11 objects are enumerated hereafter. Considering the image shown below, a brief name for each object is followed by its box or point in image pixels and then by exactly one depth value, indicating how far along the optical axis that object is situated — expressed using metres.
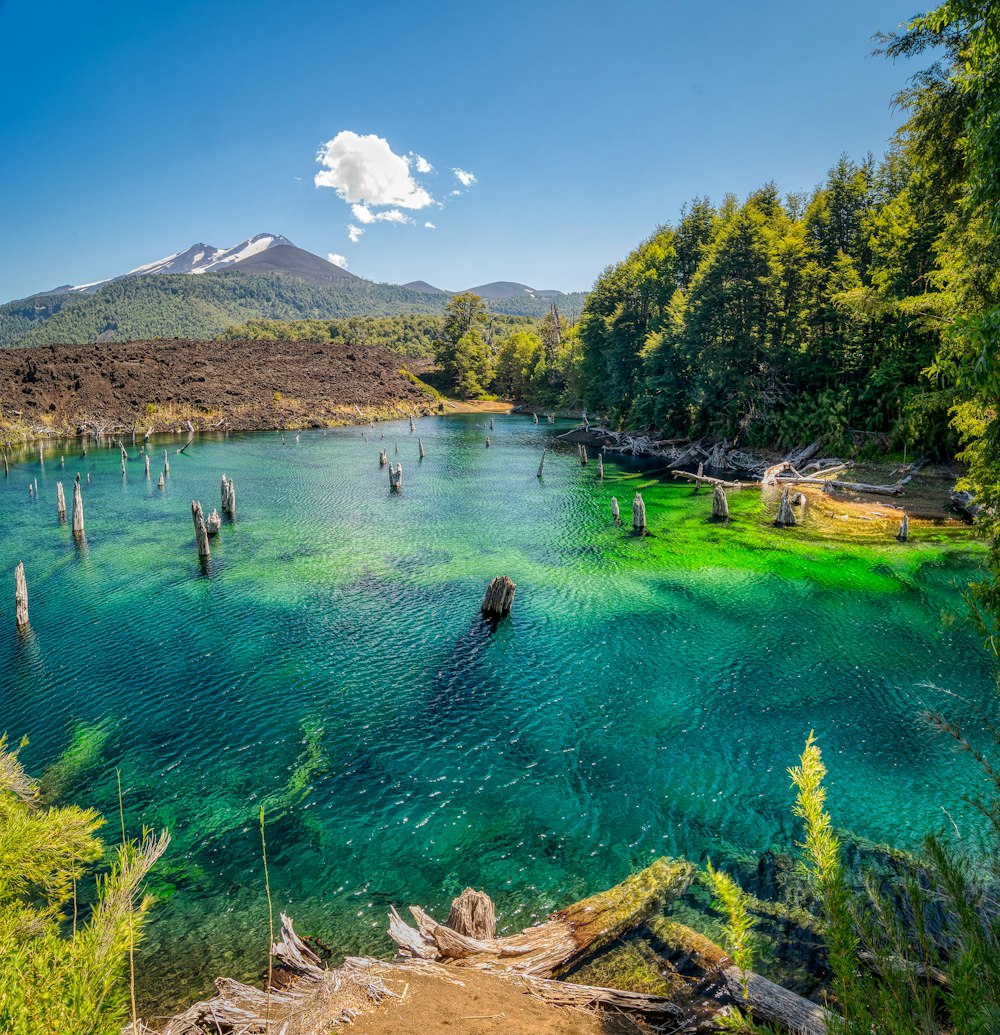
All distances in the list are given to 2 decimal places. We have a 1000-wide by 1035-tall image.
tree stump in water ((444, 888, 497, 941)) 7.58
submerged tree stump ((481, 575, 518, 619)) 19.75
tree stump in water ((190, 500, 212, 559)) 24.67
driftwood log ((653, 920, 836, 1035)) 4.89
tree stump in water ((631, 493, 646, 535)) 30.05
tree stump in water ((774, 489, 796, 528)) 30.25
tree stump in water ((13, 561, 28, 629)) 18.91
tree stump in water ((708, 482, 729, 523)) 32.09
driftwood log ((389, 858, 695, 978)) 6.87
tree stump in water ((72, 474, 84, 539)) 28.58
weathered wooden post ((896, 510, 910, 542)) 26.23
